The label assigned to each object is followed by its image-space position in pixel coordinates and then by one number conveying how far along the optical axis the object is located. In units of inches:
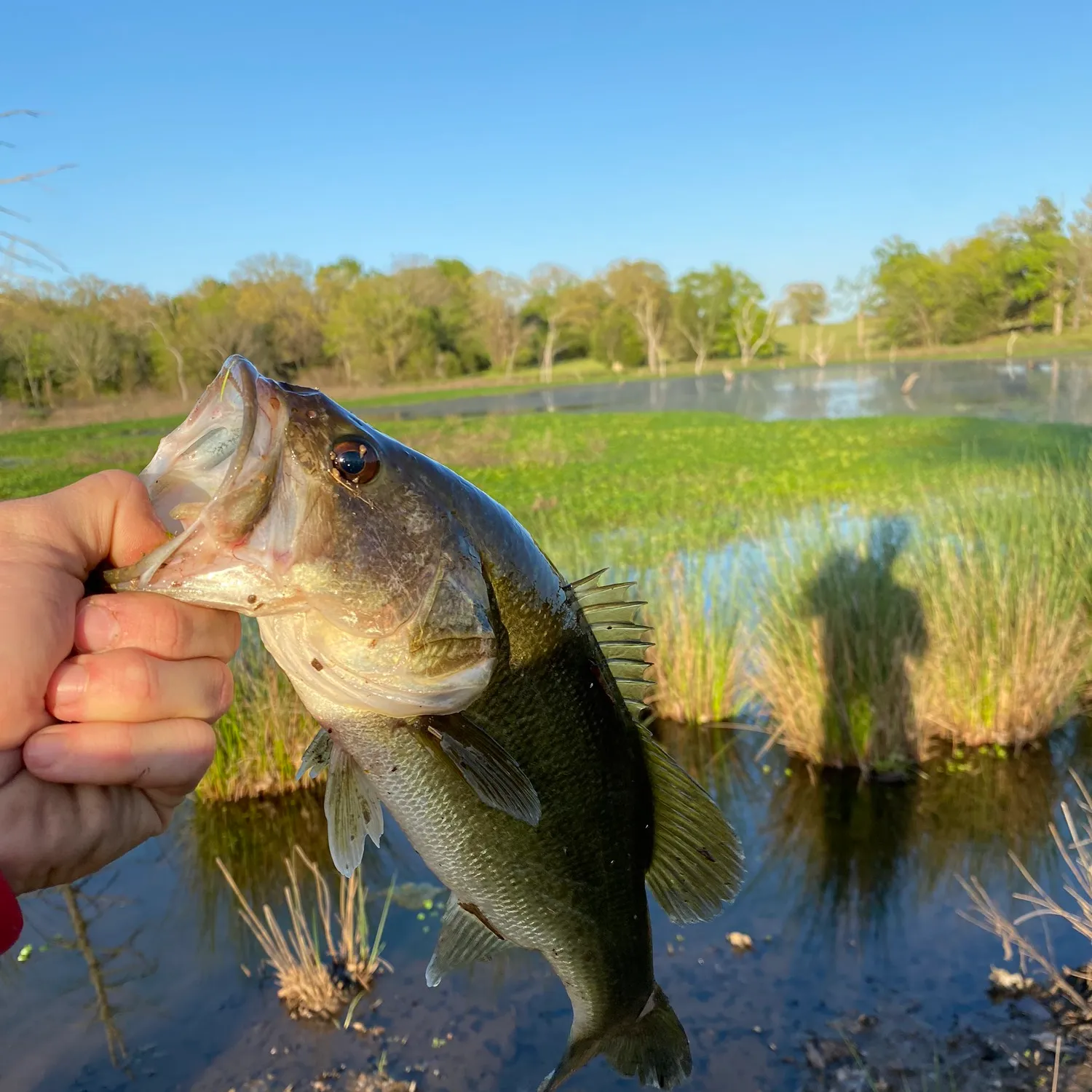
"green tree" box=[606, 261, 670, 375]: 3720.5
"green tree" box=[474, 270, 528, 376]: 3309.5
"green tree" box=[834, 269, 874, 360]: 3831.2
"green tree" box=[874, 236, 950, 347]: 3267.7
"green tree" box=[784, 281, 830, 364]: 4333.2
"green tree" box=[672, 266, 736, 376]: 3878.0
